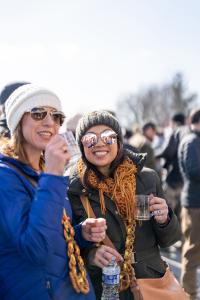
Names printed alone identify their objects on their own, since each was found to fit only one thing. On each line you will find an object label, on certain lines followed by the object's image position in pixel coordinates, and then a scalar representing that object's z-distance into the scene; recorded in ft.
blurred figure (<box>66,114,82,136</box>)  14.28
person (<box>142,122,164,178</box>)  26.02
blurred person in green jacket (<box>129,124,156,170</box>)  18.86
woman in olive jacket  7.97
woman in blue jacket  5.12
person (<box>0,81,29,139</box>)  11.38
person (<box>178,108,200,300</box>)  14.38
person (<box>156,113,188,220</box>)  20.71
